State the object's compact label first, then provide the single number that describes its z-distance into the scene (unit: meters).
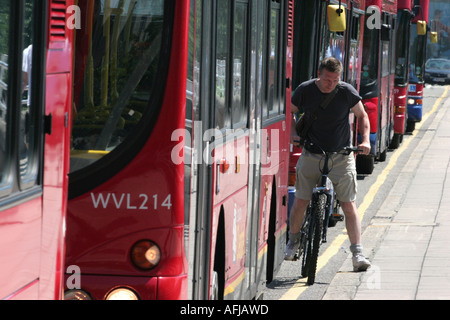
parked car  56.44
